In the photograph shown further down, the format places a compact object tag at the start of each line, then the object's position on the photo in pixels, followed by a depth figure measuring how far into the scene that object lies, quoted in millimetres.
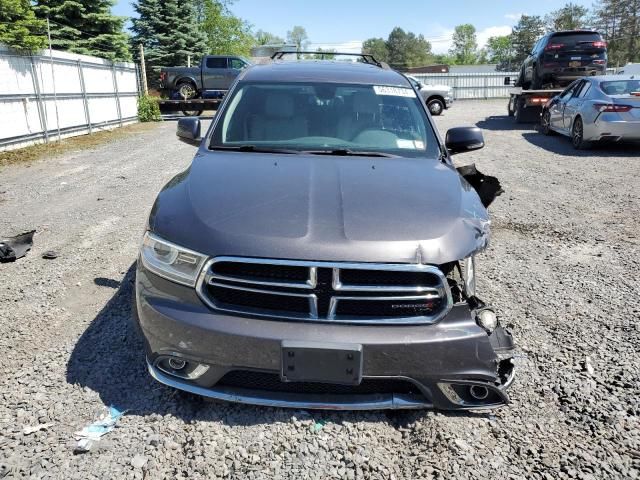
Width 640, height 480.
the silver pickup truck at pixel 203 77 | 21547
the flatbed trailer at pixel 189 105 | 19688
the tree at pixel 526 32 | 79500
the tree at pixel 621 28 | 62156
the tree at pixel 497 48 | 115688
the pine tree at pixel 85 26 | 21578
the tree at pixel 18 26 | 12398
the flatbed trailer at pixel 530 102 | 15001
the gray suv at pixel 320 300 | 2219
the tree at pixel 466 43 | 124188
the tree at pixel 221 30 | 49938
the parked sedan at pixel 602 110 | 10031
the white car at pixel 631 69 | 26466
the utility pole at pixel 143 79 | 21153
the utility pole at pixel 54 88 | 13516
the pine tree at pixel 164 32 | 33688
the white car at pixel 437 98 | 22000
